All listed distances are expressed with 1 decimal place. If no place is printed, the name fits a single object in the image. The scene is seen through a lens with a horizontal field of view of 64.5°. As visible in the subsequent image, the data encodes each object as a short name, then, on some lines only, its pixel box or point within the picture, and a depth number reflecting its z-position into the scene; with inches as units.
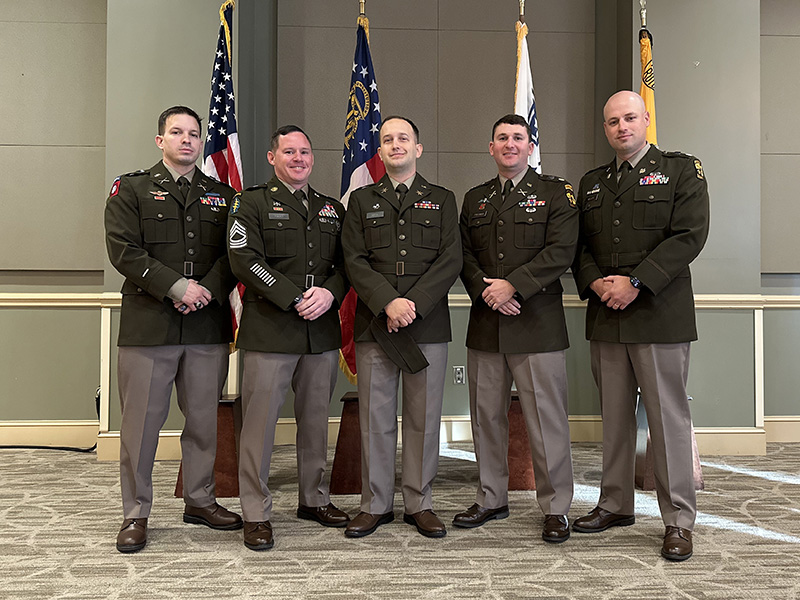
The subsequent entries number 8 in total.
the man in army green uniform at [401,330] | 100.3
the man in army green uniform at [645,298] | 93.6
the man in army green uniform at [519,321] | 99.3
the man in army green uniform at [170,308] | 97.2
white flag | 148.3
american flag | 137.0
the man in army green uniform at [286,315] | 97.3
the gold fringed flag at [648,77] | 143.3
